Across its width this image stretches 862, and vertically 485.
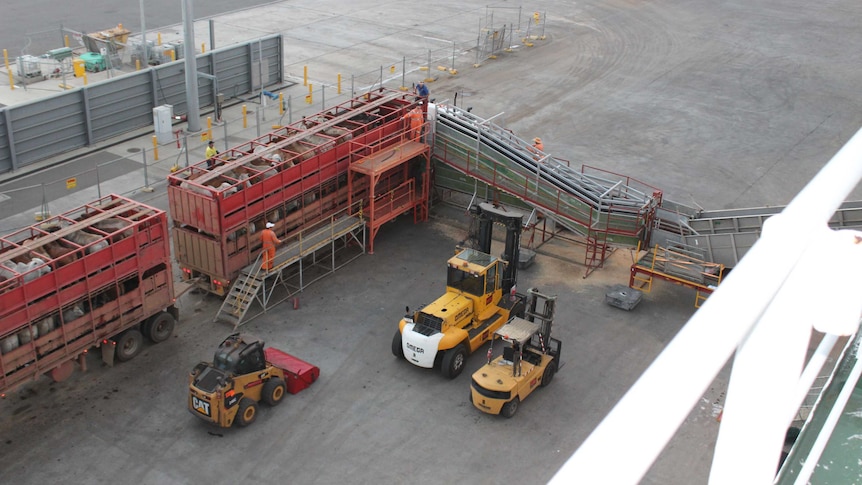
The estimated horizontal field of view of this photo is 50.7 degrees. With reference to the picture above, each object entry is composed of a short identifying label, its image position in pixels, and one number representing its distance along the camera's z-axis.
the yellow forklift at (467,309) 21.47
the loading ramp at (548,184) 27.09
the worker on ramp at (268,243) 23.80
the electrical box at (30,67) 39.97
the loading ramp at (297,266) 23.94
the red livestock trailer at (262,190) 23.70
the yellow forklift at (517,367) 20.06
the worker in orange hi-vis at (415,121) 29.39
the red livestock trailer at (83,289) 19.23
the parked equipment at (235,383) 19.23
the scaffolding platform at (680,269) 25.23
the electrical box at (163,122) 34.66
